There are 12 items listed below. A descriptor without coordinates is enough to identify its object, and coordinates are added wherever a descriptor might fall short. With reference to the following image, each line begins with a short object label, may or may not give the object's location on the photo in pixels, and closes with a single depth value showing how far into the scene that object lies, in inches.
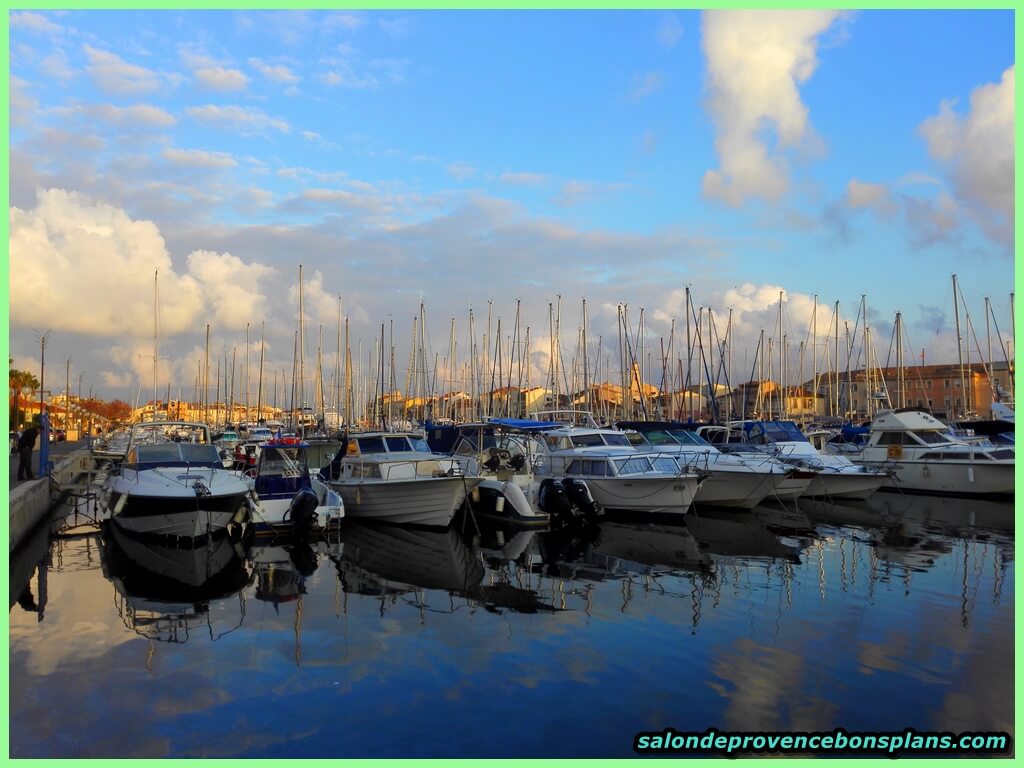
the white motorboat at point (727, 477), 1064.8
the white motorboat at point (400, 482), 896.9
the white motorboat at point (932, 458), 1178.6
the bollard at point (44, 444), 1122.9
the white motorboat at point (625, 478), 964.0
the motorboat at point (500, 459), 940.0
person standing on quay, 1056.8
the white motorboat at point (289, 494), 840.3
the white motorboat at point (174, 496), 759.7
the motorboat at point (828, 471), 1148.5
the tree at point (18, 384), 2220.2
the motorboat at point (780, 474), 1067.9
